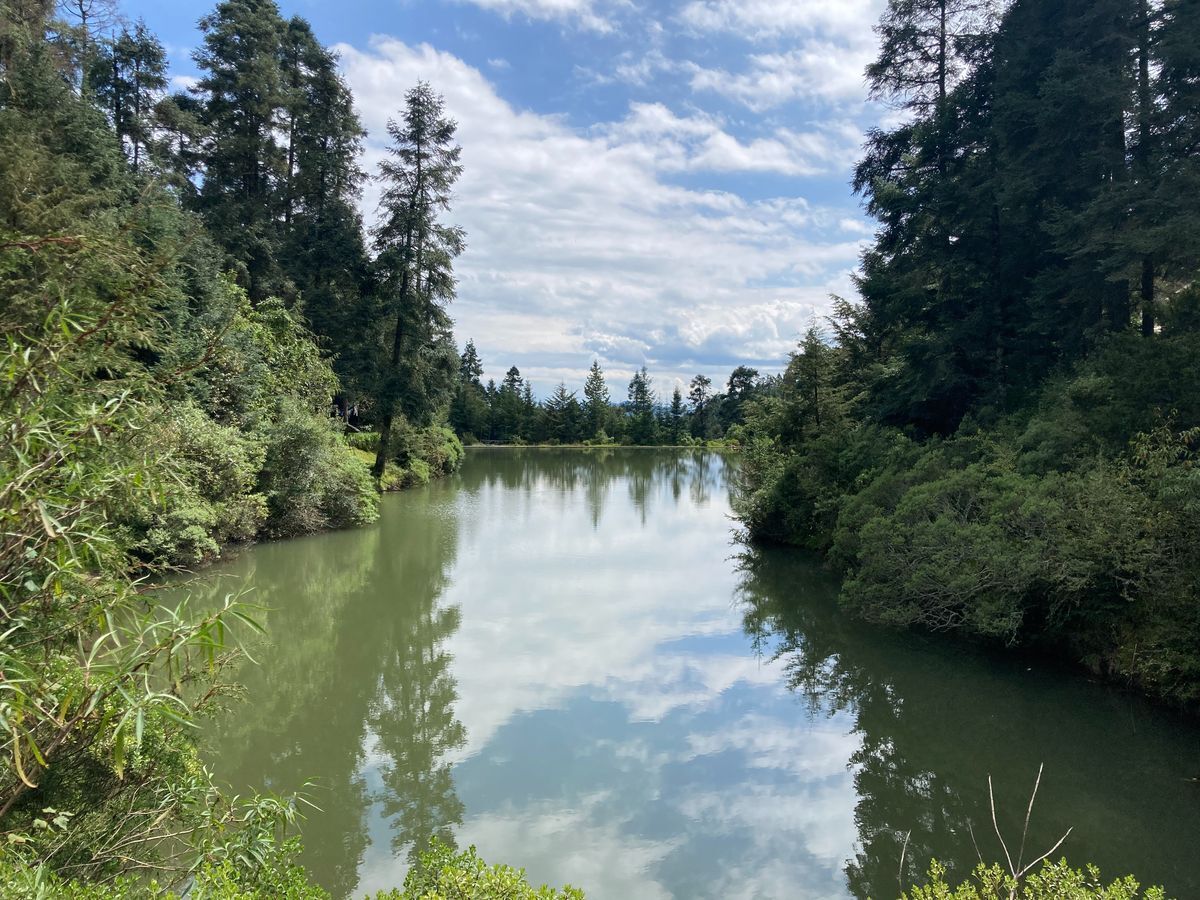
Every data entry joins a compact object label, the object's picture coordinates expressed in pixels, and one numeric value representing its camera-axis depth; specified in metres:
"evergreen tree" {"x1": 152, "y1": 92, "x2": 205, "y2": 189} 22.03
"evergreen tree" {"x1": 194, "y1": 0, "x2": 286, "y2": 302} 24.36
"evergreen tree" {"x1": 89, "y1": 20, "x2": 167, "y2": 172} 20.97
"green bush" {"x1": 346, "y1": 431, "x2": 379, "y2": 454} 28.34
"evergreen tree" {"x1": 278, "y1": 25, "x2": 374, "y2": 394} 25.55
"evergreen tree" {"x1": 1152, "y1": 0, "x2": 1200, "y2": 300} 9.75
